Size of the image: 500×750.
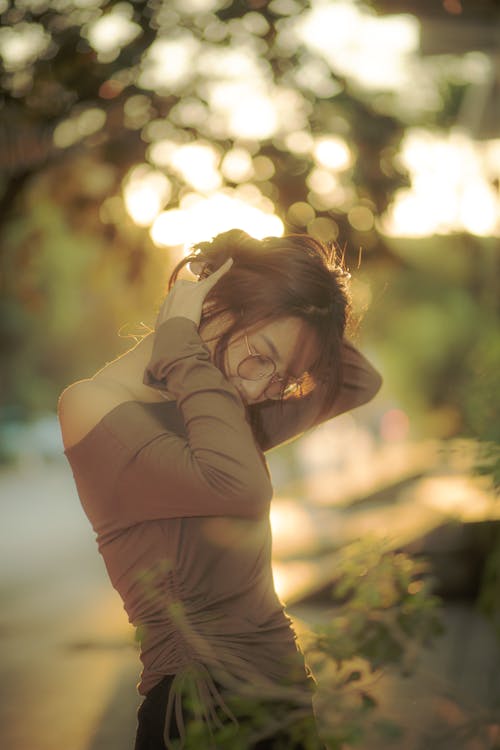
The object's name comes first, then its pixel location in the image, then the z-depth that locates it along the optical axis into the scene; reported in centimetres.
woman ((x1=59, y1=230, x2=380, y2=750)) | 268
